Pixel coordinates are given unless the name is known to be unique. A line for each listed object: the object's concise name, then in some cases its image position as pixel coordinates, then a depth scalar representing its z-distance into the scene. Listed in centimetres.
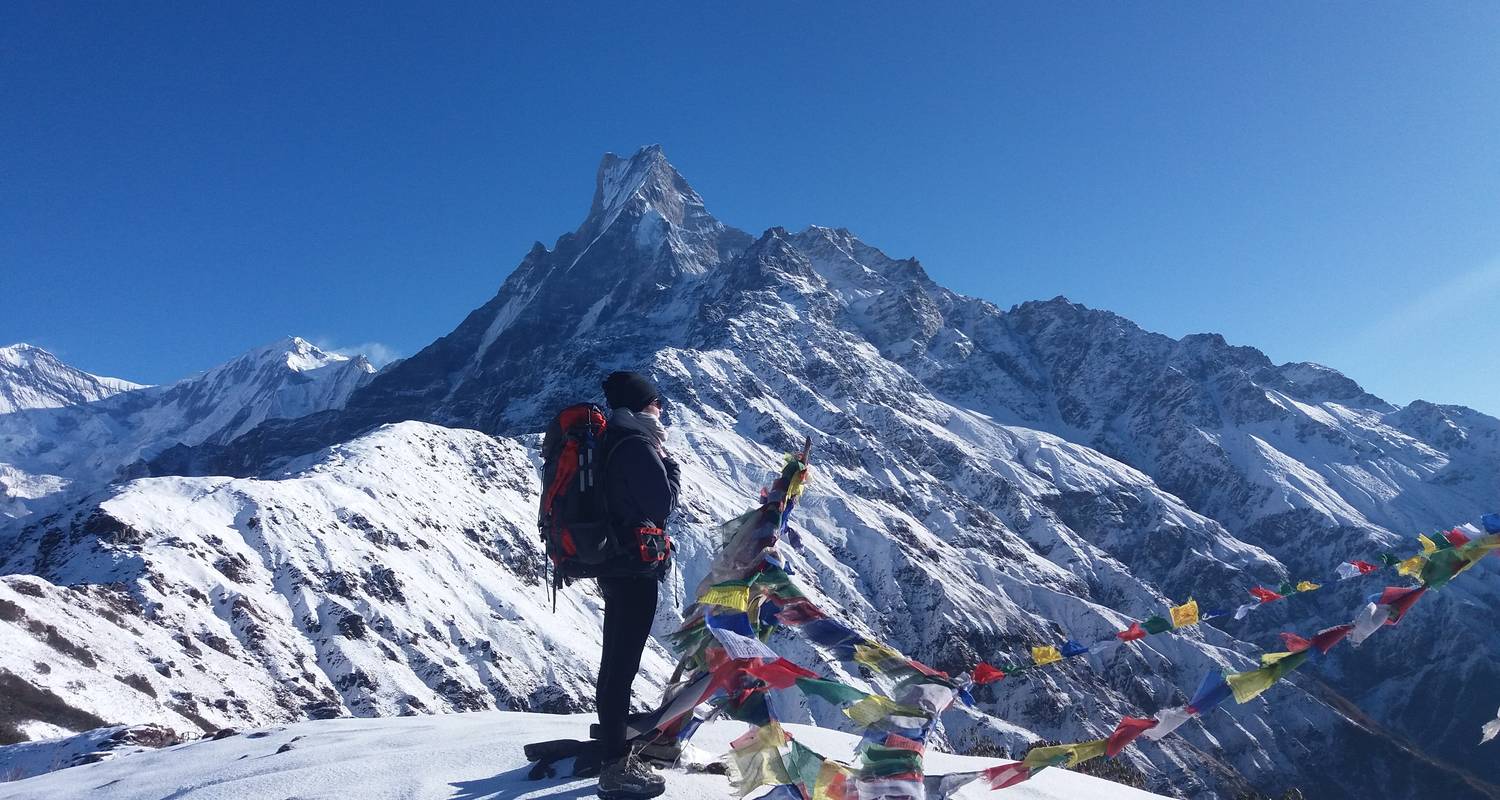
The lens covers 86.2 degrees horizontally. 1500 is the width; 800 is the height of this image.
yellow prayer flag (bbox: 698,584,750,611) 693
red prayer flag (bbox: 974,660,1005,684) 753
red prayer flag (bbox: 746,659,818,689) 556
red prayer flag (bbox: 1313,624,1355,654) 590
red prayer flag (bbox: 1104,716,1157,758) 612
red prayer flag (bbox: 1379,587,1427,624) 566
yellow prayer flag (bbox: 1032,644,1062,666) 901
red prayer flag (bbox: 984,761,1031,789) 638
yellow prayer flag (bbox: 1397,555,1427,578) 639
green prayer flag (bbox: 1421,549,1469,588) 582
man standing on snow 599
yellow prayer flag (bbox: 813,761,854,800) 537
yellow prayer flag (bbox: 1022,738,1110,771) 609
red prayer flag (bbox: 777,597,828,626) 739
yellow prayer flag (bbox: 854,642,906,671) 687
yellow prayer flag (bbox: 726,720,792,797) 546
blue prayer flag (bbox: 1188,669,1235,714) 577
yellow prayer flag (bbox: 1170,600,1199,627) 834
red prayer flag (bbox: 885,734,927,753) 582
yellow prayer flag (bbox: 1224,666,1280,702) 562
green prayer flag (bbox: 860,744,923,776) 566
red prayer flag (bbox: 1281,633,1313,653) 595
